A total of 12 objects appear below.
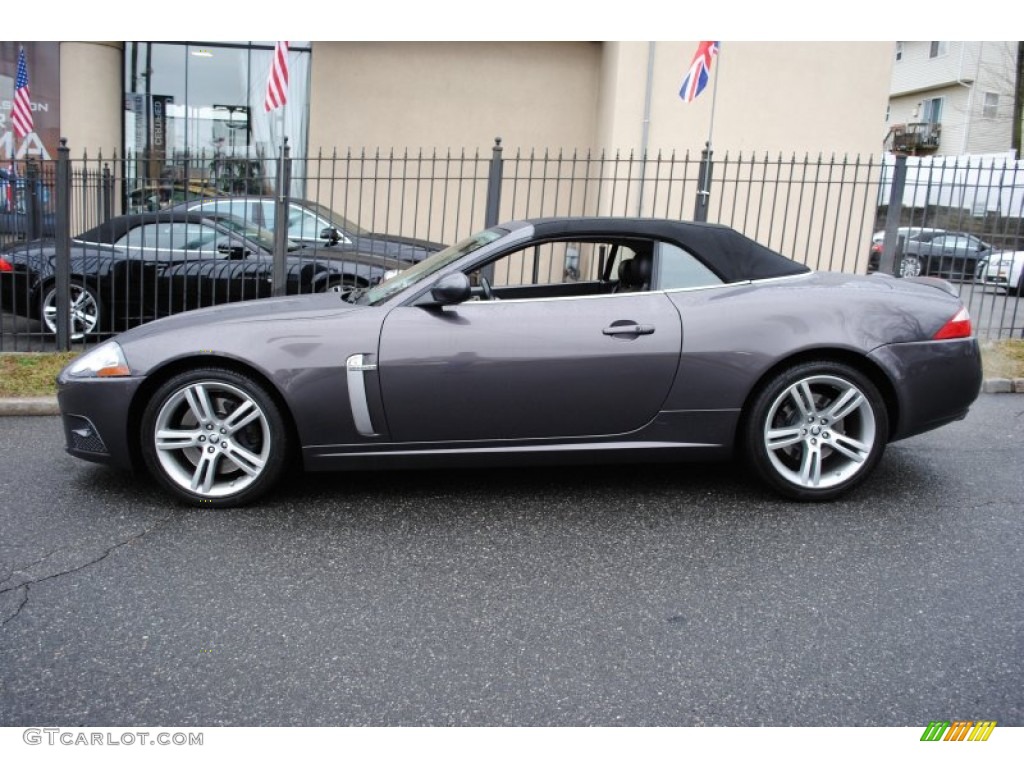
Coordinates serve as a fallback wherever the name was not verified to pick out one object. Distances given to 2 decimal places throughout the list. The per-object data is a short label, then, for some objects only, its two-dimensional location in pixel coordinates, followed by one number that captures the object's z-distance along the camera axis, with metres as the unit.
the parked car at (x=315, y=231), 9.27
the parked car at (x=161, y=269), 8.91
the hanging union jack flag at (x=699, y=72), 12.00
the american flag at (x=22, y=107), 15.77
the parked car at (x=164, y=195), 9.28
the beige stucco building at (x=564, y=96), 13.77
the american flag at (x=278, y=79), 13.26
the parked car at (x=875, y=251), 16.45
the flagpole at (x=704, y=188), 9.20
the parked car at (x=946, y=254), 16.08
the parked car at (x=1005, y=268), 16.96
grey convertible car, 4.43
